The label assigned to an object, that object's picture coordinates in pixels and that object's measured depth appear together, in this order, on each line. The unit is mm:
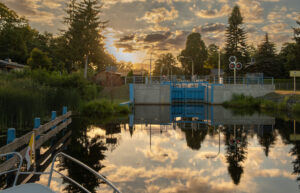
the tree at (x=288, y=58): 45778
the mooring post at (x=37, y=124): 9799
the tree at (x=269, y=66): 55156
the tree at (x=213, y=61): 73125
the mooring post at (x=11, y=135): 7805
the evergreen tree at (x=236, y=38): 53562
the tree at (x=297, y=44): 43831
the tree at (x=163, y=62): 110250
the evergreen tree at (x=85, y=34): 46156
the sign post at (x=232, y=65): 34725
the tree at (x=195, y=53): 65750
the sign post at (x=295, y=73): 27425
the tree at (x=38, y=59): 43219
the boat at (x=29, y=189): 3062
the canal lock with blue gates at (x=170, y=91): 32781
